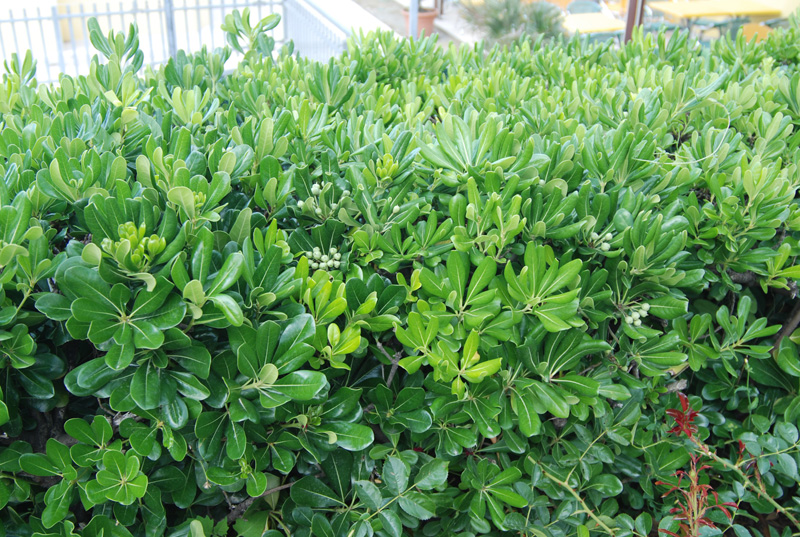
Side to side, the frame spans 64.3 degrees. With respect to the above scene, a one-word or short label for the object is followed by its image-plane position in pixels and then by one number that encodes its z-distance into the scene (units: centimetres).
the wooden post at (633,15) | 683
